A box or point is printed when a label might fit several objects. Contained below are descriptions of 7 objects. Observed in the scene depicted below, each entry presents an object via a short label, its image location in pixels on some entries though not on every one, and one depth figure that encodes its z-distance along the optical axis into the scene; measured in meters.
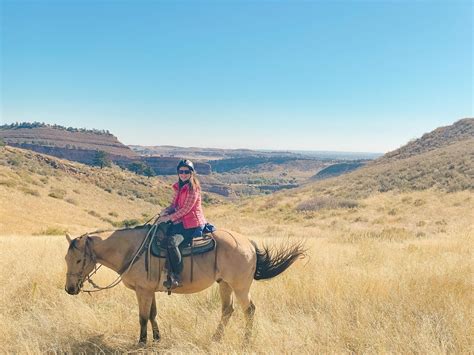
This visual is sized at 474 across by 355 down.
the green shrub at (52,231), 23.67
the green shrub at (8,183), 36.19
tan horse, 5.05
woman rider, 5.09
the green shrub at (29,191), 36.48
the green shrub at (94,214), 38.92
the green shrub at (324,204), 30.73
